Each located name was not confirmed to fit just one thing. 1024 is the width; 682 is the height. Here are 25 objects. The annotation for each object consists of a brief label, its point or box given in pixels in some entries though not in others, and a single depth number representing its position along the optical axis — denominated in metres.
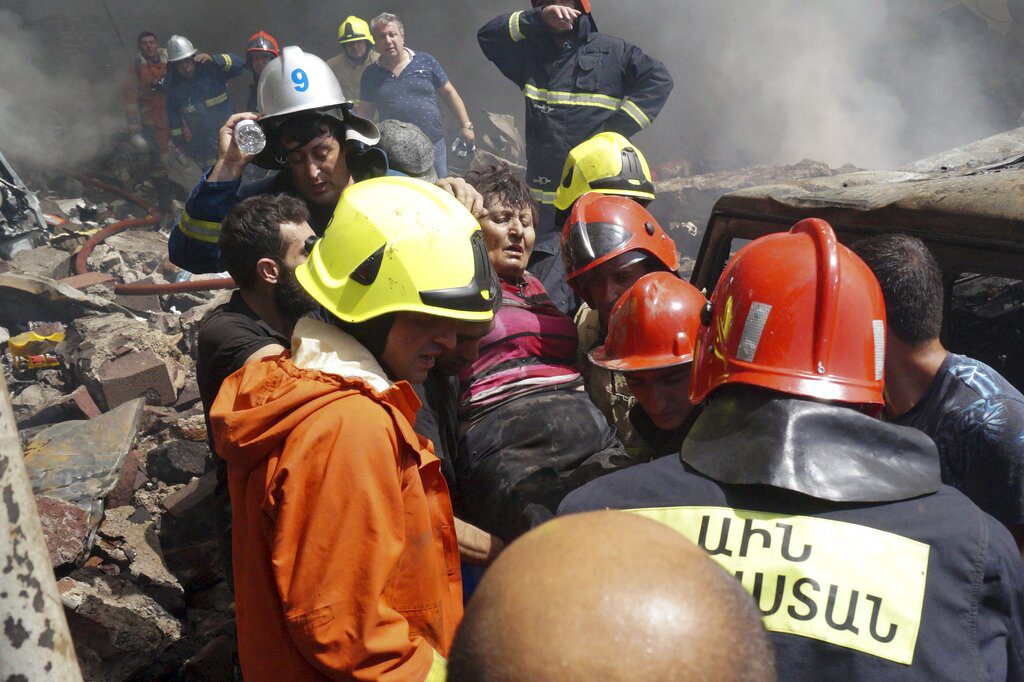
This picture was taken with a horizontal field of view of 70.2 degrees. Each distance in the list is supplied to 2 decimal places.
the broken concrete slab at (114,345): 6.22
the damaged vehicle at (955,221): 2.01
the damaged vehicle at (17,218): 8.91
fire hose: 7.89
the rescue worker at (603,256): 2.95
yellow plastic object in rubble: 6.83
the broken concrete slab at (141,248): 9.70
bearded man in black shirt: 2.46
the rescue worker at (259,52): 9.97
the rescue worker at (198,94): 10.81
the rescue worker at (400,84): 9.00
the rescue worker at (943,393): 1.83
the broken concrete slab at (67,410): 5.94
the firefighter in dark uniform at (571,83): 5.79
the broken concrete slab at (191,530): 4.10
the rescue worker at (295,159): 3.21
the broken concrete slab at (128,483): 4.68
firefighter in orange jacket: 1.43
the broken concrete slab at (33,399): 6.19
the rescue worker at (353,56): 10.45
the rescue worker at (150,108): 11.98
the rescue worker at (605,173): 3.68
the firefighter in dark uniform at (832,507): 1.21
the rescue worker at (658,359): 2.28
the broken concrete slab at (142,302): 8.11
